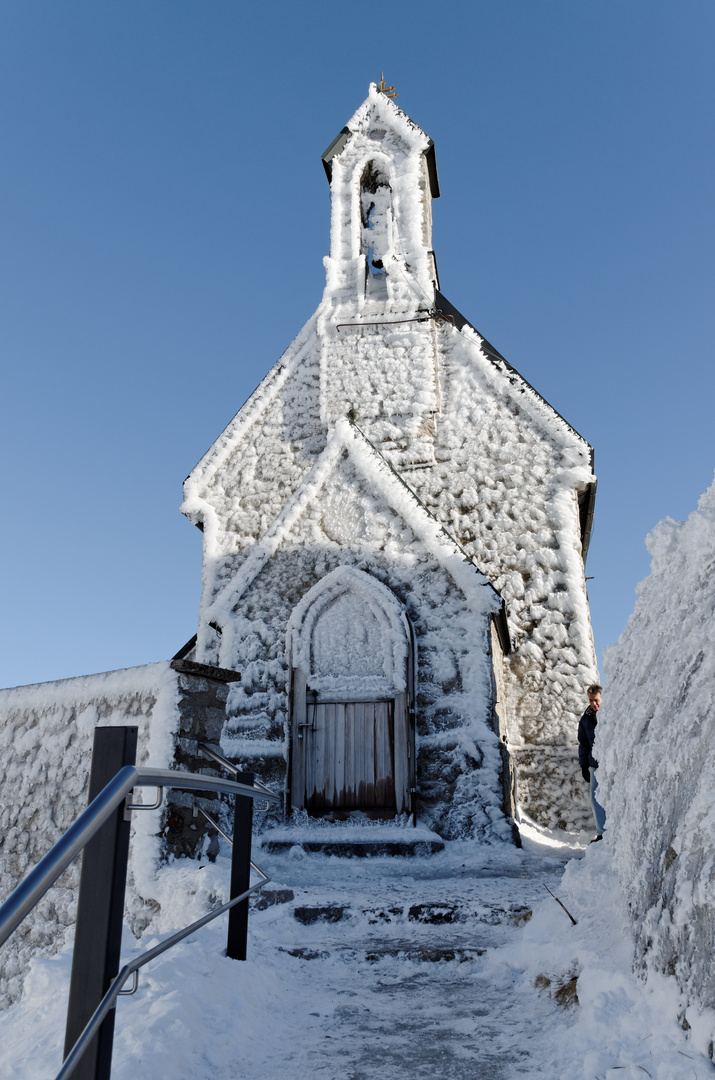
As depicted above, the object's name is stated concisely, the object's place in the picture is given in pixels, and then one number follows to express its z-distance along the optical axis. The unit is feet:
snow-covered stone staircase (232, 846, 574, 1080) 8.93
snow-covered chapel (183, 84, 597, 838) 25.26
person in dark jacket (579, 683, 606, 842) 24.07
